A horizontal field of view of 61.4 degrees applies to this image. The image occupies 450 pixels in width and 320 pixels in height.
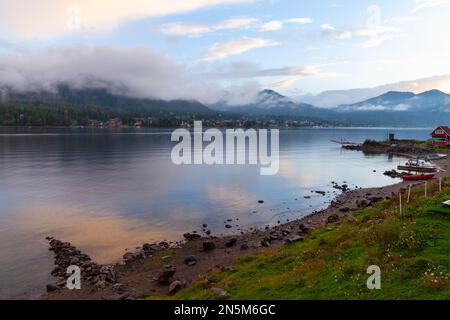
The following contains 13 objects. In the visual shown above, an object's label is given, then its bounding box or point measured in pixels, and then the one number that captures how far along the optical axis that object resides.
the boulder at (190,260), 33.44
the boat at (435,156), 103.44
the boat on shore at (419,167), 81.59
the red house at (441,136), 131.76
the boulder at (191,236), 41.41
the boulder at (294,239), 32.22
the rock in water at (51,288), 28.94
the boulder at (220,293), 20.73
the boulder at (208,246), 37.12
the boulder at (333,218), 42.31
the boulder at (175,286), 26.74
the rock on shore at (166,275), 29.35
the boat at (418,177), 71.30
